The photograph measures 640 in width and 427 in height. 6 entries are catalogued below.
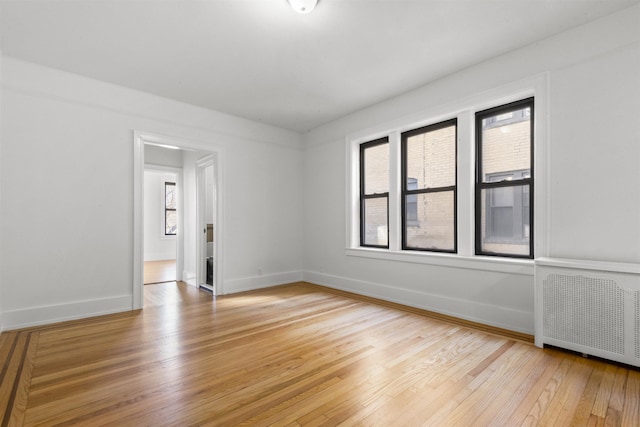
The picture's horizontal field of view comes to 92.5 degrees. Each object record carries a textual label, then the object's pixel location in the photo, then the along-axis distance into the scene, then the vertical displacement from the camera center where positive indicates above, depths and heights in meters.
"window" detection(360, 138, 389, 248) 4.70 +0.35
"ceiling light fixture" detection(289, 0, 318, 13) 2.36 +1.64
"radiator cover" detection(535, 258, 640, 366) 2.30 -0.74
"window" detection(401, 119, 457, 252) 3.88 +0.38
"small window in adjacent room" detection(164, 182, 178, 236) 9.97 +0.12
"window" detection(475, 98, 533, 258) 3.22 +0.39
